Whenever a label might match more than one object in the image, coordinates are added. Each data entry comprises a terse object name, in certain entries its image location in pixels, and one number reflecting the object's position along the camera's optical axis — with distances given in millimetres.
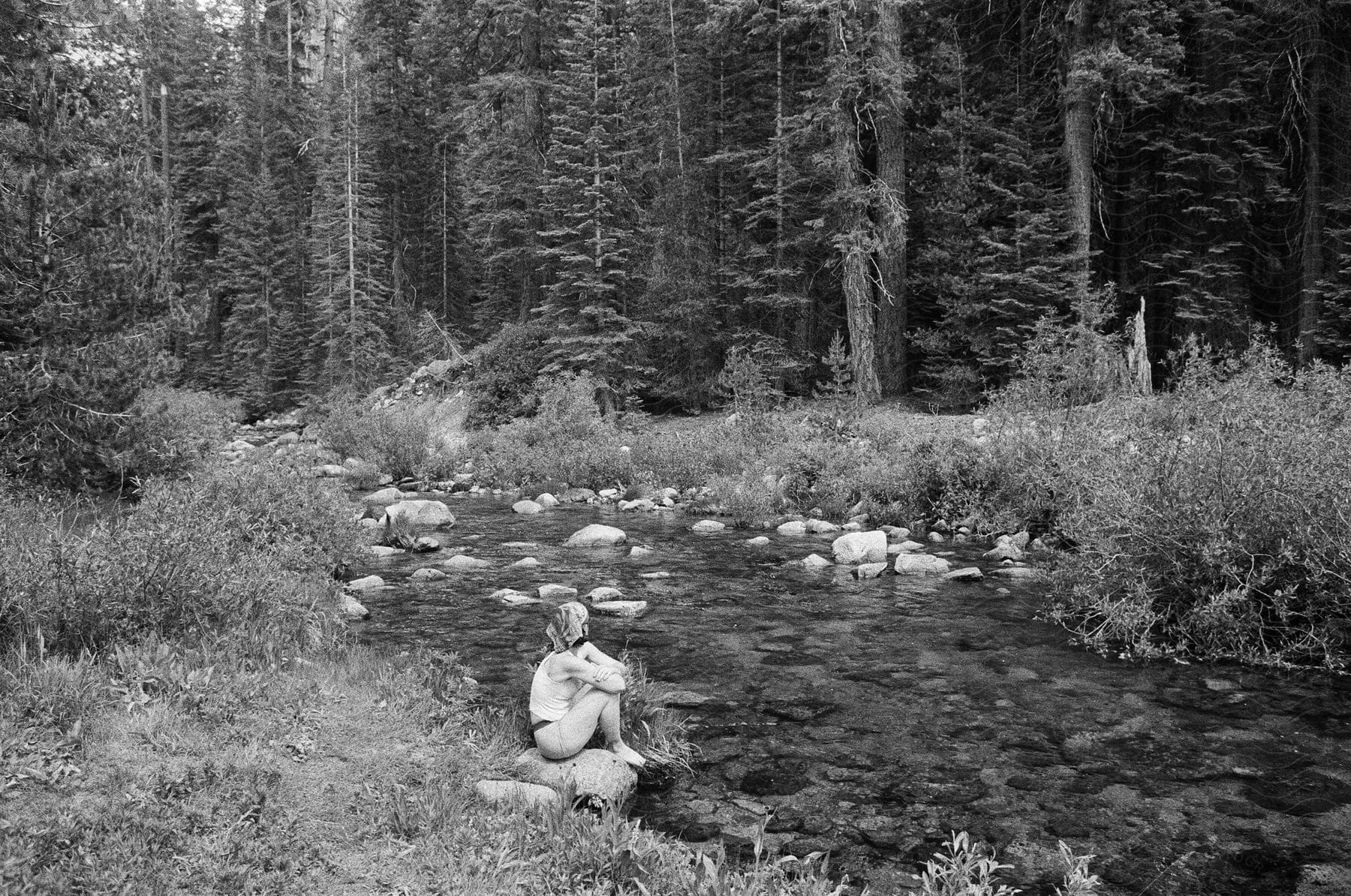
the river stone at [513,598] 9219
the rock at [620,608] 8883
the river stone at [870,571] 10523
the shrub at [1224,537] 6801
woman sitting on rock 5090
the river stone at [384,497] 17438
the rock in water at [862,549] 11289
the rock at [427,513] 14170
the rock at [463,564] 11086
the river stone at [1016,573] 10297
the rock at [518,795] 4379
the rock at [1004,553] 11258
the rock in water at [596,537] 12742
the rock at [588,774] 4824
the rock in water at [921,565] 10539
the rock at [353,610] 8531
